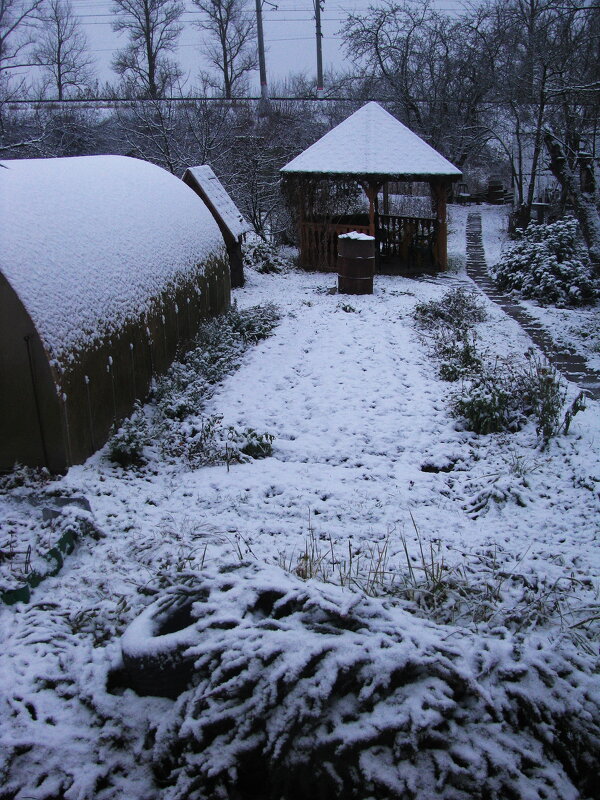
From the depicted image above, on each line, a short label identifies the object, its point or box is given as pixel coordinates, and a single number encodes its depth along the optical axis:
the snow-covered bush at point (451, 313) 10.57
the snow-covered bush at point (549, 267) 12.32
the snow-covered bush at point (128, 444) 5.88
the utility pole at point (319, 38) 38.68
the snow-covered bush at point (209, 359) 7.19
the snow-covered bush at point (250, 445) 6.24
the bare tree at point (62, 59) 32.97
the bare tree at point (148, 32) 34.75
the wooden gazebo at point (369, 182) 14.82
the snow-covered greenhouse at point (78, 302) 5.25
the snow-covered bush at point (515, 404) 6.31
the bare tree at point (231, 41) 38.66
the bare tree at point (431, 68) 27.62
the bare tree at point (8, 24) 22.22
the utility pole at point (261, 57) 34.12
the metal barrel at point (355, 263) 12.73
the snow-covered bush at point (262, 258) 15.88
